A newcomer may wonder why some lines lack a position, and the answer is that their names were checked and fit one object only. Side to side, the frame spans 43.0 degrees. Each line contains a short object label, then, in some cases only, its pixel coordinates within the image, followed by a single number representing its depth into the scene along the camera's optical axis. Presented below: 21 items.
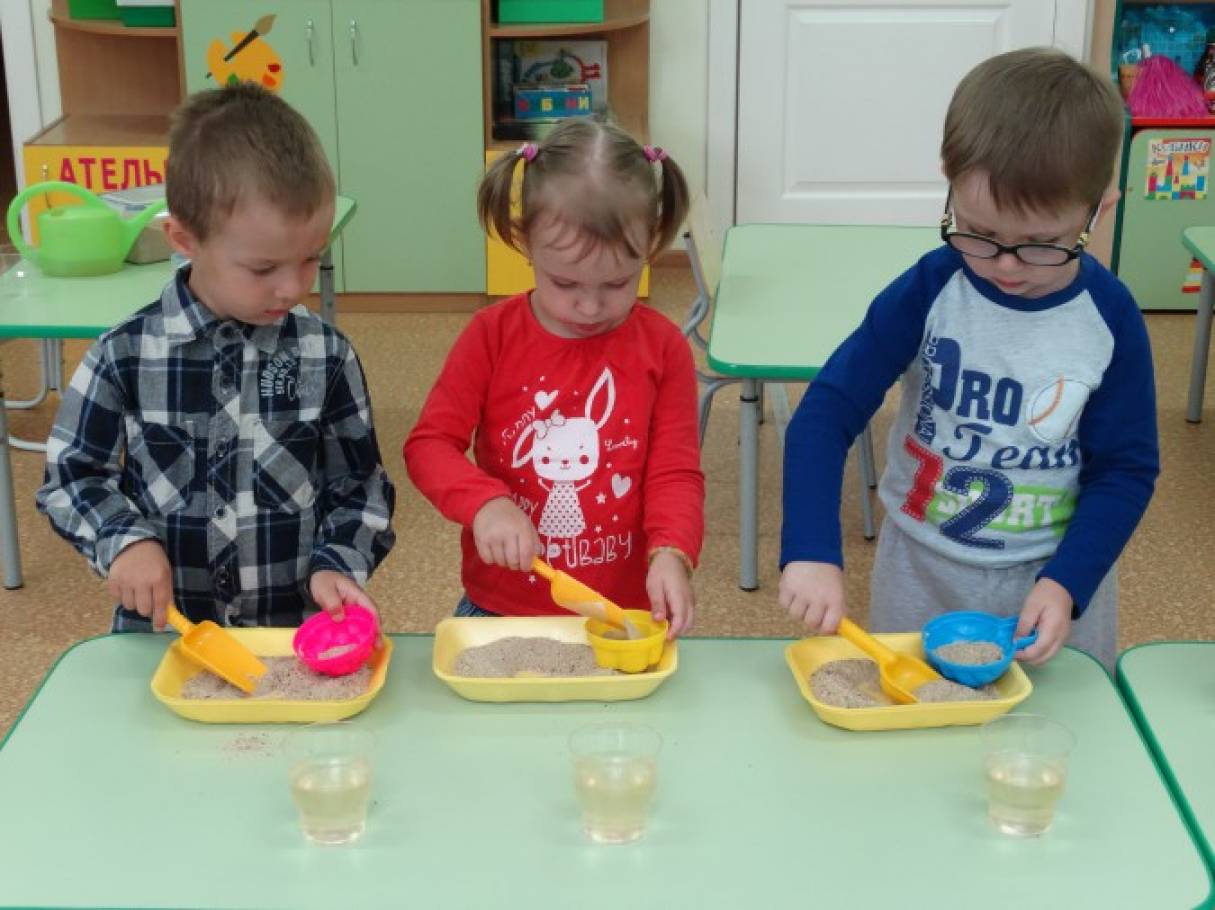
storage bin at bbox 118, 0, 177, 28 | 4.43
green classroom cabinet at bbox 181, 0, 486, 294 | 4.29
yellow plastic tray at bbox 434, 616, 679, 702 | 1.26
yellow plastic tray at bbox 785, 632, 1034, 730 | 1.22
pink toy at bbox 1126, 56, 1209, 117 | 4.54
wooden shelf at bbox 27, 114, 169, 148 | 4.28
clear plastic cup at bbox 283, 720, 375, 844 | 1.08
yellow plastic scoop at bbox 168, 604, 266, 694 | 1.29
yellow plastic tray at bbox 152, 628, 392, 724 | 1.23
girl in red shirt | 1.48
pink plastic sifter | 1.29
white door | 4.71
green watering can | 2.72
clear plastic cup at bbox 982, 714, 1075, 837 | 1.09
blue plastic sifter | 1.32
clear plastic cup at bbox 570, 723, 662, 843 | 1.09
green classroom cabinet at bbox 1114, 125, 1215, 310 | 4.47
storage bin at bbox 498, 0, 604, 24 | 4.40
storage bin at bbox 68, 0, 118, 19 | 4.50
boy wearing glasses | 1.32
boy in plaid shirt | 1.38
